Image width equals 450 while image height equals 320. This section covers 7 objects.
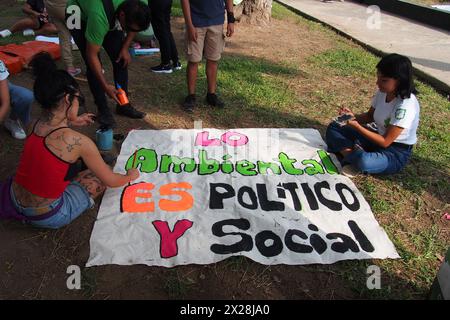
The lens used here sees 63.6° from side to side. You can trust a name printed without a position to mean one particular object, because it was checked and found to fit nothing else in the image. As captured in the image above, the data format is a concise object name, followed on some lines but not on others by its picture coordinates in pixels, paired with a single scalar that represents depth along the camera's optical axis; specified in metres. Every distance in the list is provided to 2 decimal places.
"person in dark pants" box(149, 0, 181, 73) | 4.48
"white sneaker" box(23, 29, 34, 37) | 5.76
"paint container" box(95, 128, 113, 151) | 2.97
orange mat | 4.32
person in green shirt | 2.57
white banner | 2.14
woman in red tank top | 1.91
